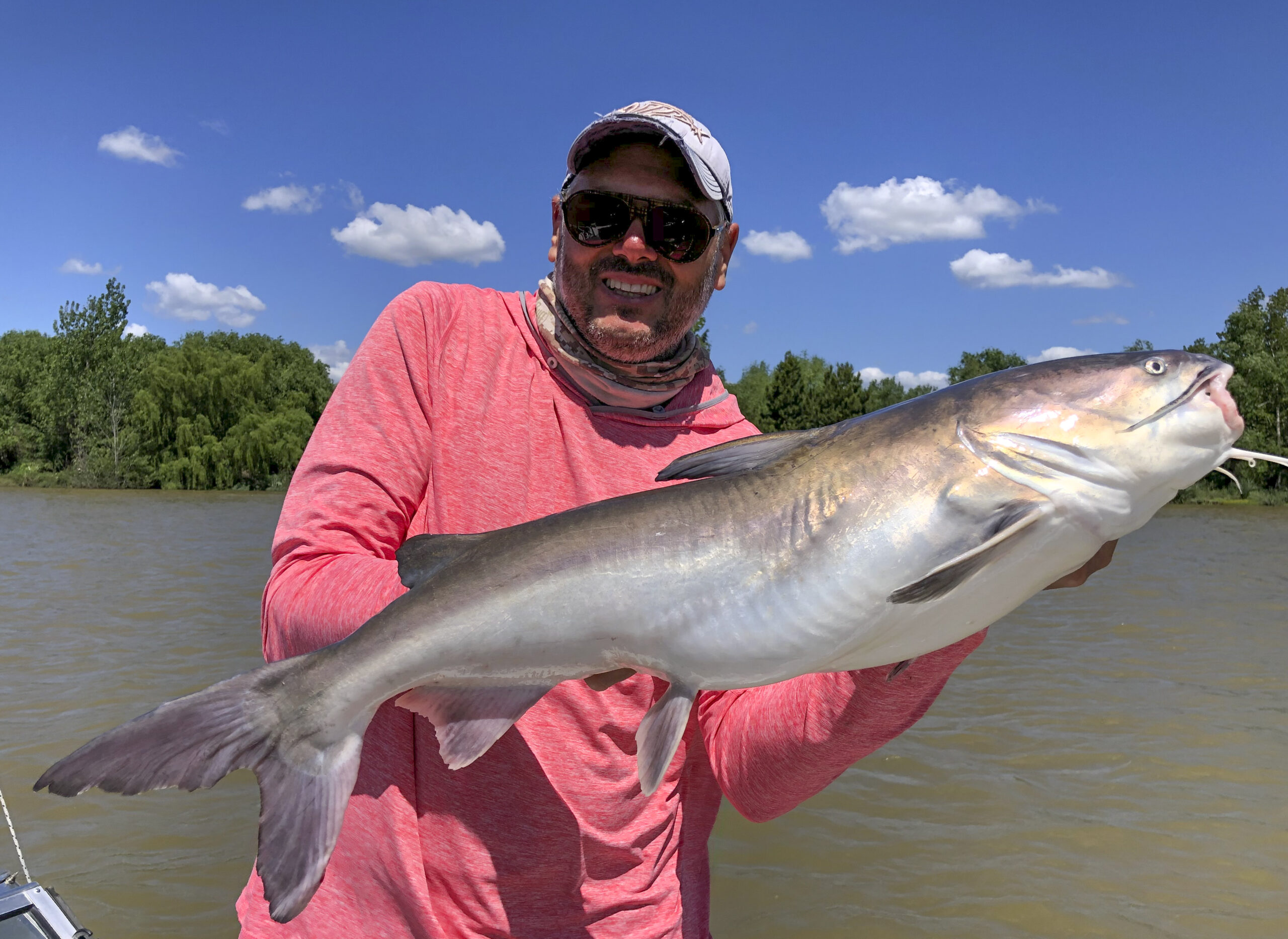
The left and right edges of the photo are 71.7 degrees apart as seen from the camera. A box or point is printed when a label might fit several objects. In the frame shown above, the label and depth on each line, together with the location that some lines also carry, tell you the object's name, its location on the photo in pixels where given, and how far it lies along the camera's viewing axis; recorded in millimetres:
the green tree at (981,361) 74750
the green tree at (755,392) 62219
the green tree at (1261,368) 40969
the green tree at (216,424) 45250
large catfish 1459
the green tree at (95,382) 47750
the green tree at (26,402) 52062
